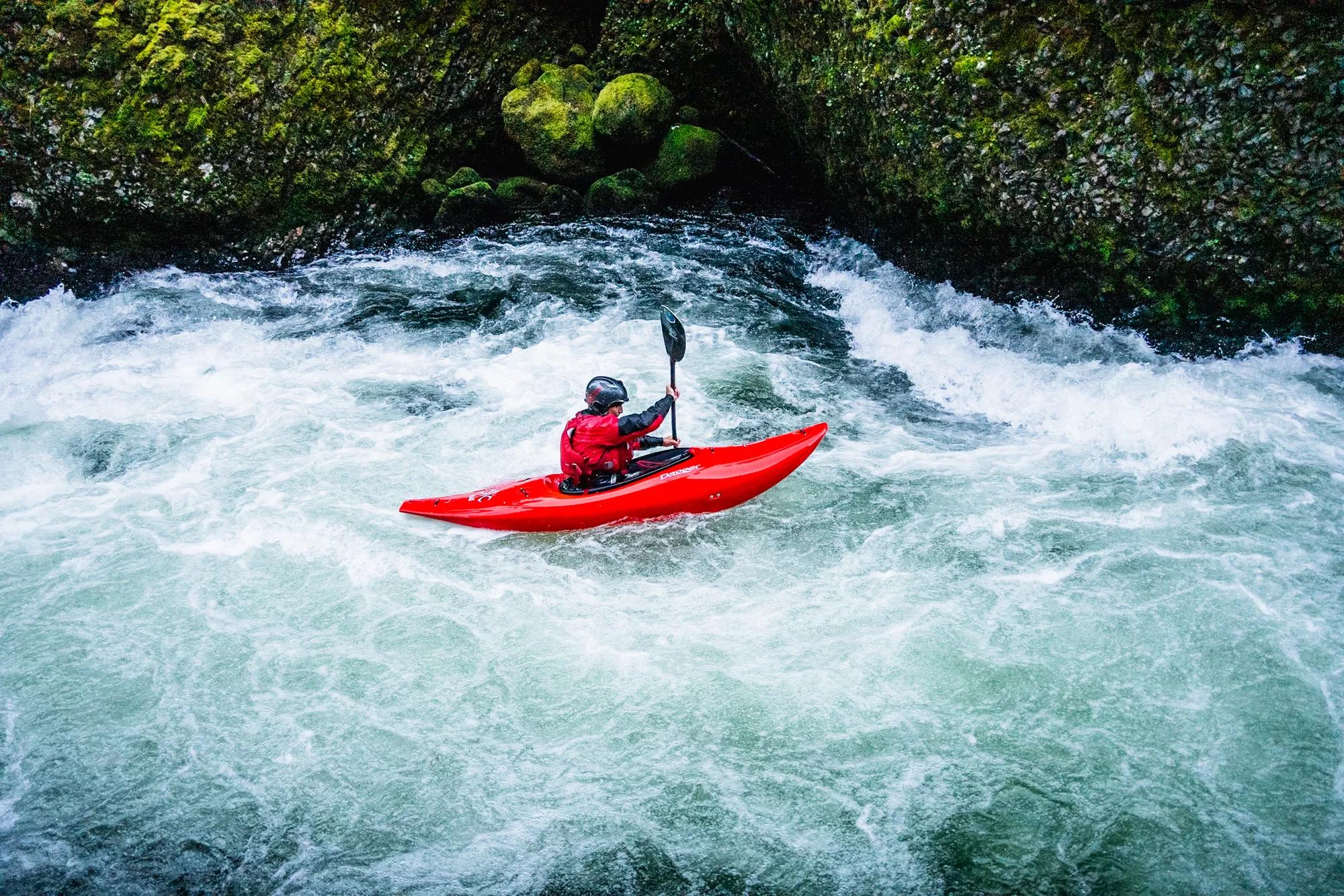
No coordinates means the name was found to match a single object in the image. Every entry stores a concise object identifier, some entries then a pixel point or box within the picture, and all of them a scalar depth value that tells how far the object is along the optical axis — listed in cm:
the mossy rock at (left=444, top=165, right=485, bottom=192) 964
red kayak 540
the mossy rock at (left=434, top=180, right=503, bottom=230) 953
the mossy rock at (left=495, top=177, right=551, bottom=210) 973
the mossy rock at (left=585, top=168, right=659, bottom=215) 969
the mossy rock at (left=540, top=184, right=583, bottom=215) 977
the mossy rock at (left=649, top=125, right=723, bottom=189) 951
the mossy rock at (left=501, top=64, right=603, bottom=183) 946
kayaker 518
